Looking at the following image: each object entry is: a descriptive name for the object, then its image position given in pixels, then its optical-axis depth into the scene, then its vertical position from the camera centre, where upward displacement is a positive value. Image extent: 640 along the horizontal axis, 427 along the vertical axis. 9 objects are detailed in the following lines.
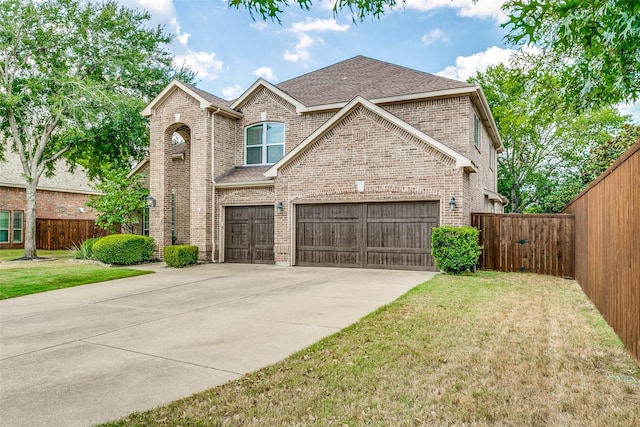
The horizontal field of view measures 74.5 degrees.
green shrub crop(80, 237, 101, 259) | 16.17 -1.03
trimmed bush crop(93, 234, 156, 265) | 15.00 -0.93
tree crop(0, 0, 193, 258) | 17.61 +6.47
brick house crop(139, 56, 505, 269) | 12.80 +1.90
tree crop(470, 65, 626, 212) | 27.80 +5.34
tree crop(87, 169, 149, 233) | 17.06 +0.94
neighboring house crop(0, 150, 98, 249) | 23.02 +1.39
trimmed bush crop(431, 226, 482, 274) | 11.37 -0.67
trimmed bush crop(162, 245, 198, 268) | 14.55 -1.12
